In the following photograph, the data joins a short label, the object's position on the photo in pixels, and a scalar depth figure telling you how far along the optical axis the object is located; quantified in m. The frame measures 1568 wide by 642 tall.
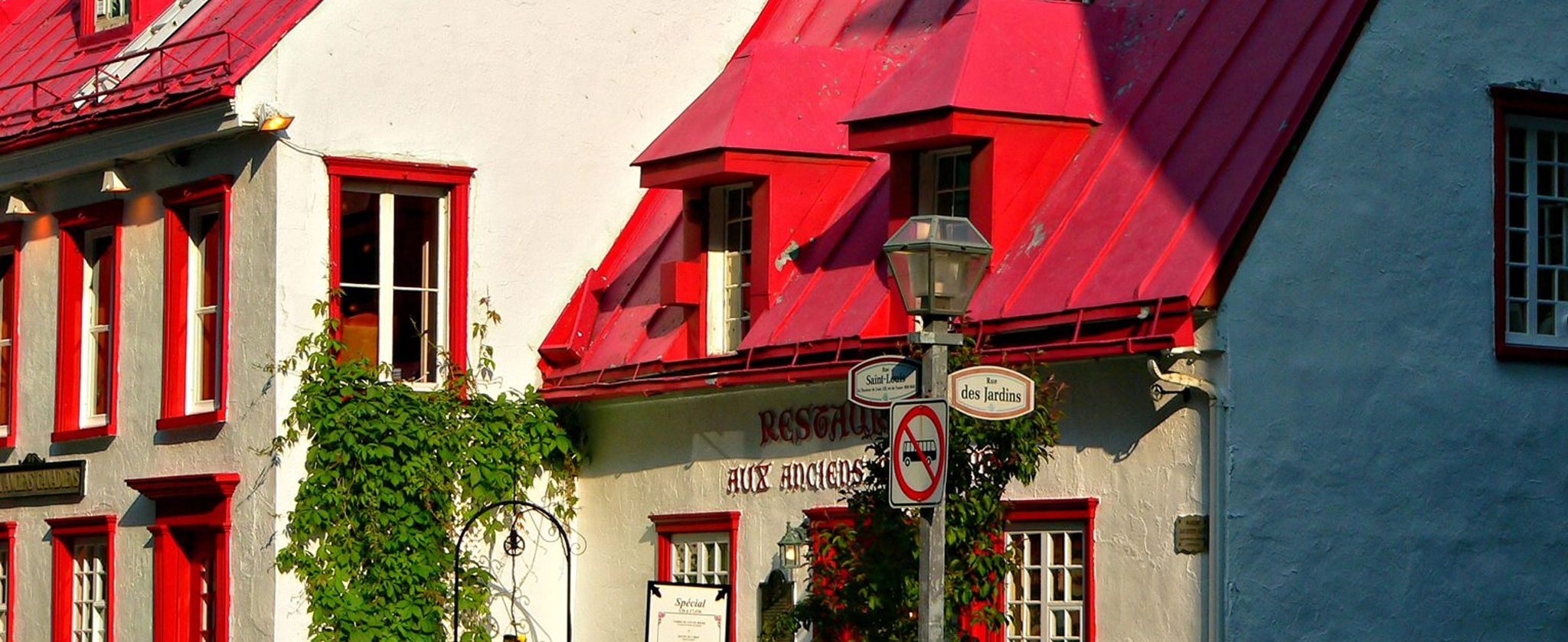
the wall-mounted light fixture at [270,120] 22.00
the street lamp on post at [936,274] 14.20
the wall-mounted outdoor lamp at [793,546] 20.02
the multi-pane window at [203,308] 23.27
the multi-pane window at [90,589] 24.75
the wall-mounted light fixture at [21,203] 25.75
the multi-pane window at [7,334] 26.42
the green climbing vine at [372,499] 21.97
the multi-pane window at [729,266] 22.05
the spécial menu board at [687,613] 19.86
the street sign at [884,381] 14.48
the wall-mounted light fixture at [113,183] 23.88
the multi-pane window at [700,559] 21.86
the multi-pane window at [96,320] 25.03
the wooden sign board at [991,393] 14.31
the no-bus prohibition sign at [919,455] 13.99
